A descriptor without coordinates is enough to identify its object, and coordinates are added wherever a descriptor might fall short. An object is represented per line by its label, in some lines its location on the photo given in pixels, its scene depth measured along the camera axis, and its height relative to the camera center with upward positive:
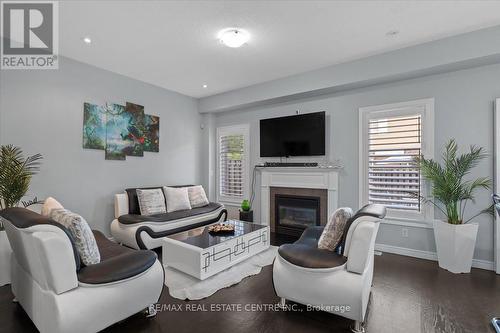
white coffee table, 2.81 -1.07
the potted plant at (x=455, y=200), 3.04 -0.45
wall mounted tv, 4.43 +0.58
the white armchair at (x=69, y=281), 1.65 -0.88
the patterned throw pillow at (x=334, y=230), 2.22 -0.59
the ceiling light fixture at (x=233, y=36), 2.95 +1.59
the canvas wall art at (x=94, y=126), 3.94 +0.64
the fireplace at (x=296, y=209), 4.46 -0.84
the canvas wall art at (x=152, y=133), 4.81 +0.65
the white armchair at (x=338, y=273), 1.93 -0.90
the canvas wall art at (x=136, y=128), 4.54 +0.71
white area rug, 2.54 -1.33
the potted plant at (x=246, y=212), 5.04 -0.97
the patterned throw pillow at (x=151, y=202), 4.13 -0.63
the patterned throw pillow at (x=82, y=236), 1.91 -0.57
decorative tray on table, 3.37 -0.90
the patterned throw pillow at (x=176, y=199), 4.51 -0.63
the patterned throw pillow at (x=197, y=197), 4.95 -0.65
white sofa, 3.63 -0.93
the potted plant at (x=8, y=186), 2.66 -0.24
